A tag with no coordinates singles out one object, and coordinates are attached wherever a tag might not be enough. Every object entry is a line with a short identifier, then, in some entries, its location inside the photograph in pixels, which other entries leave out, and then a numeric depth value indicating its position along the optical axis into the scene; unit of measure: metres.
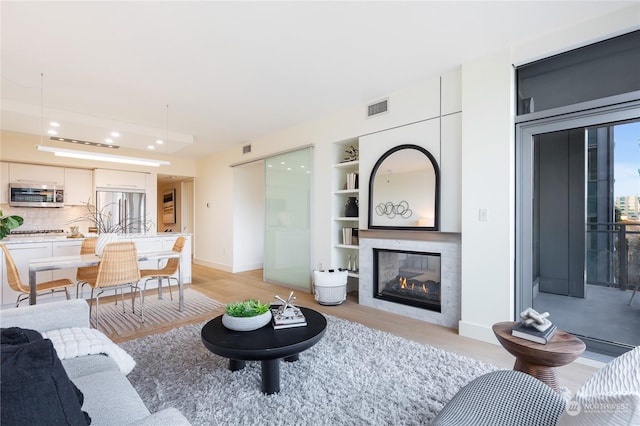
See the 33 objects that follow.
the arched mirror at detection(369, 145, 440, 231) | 3.47
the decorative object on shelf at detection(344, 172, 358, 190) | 4.44
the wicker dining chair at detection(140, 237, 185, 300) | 4.02
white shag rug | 1.80
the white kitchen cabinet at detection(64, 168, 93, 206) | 5.99
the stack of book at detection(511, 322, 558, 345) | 1.77
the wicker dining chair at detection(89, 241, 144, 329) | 3.29
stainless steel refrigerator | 6.25
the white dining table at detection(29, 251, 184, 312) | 2.97
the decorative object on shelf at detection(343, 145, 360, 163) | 4.60
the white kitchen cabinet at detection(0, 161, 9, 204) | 5.31
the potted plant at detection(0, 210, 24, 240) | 2.63
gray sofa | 1.12
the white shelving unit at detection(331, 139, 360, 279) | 4.61
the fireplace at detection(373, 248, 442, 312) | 3.59
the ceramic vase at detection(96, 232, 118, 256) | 3.60
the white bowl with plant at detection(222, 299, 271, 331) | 2.13
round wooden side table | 1.67
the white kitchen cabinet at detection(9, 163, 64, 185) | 5.46
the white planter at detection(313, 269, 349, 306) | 4.04
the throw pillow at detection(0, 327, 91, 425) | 0.72
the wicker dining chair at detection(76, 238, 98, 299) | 3.95
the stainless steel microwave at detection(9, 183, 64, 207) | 5.36
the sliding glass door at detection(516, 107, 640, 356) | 2.45
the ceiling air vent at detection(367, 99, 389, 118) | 3.92
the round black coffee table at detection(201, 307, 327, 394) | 1.87
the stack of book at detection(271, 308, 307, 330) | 2.23
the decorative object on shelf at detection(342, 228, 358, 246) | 4.54
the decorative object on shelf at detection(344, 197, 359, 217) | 4.56
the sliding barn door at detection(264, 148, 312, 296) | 5.01
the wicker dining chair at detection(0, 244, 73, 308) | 3.13
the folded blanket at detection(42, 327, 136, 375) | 1.61
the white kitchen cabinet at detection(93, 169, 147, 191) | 6.20
